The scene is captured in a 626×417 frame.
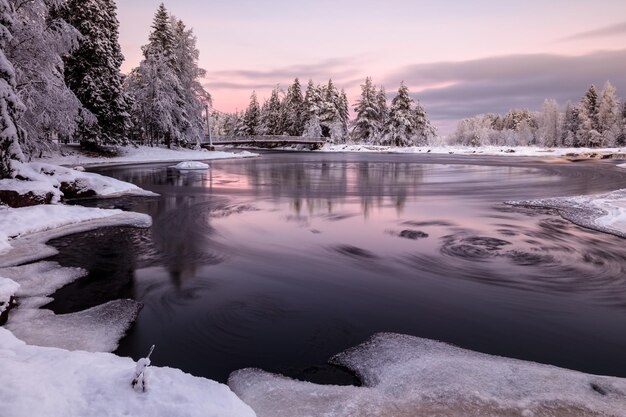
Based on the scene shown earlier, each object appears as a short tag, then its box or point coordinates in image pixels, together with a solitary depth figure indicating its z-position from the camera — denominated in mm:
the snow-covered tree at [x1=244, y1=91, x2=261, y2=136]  97500
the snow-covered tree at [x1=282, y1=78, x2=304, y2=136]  84500
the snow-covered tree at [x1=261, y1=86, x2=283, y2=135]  90312
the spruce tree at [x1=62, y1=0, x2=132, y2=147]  34594
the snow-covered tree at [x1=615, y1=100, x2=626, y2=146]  76038
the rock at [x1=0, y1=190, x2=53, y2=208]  11477
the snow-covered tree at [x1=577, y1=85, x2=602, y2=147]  80375
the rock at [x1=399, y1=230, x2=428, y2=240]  11094
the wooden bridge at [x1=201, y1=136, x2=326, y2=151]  63744
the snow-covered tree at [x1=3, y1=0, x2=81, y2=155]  15945
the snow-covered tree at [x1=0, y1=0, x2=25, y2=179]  12289
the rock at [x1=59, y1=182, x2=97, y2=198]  16016
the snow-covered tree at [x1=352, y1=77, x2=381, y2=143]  82938
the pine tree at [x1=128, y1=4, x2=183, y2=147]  42375
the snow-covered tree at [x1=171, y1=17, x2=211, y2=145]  47219
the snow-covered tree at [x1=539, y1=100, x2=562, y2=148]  98931
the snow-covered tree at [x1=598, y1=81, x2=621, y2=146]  77500
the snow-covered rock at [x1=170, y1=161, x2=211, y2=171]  33903
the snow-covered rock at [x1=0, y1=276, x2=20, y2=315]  5301
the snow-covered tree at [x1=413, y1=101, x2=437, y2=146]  80688
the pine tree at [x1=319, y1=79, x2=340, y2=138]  82000
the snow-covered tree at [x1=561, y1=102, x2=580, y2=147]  87750
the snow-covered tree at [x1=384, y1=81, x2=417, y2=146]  77750
